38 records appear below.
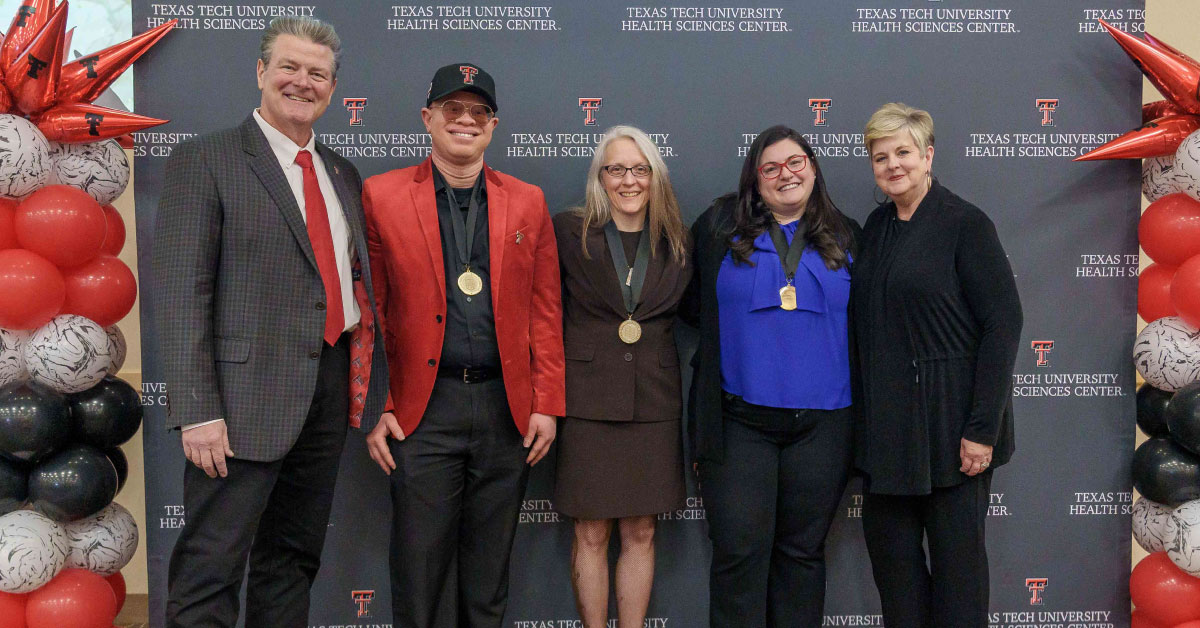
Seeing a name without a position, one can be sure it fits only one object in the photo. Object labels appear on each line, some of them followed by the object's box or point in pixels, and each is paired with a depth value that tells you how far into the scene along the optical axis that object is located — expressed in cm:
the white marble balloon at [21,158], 244
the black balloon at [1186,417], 273
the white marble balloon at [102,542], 266
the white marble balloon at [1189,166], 278
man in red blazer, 245
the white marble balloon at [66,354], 252
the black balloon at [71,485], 254
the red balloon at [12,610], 255
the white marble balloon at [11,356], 256
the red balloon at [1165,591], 285
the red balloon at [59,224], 249
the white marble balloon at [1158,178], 297
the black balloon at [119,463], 278
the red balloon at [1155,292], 299
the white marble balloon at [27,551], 246
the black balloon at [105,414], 264
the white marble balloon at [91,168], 263
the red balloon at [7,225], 252
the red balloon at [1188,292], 273
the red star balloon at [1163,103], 287
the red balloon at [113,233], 279
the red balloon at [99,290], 261
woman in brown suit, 266
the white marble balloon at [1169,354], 282
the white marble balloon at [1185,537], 273
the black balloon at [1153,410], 297
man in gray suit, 207
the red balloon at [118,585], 285
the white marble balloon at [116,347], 269
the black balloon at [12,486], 254
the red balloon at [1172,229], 287
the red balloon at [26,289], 243
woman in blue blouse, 253
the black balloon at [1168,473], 284
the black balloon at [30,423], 248
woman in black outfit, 244
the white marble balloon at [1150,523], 293
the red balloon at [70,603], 256
